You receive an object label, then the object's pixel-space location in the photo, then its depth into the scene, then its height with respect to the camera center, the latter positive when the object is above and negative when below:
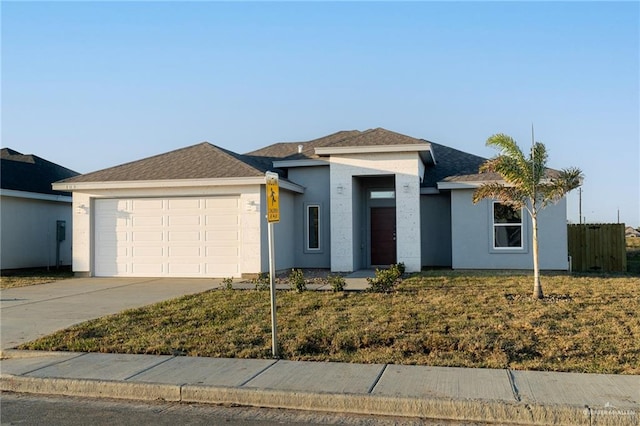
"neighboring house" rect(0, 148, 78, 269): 20.53 +0.68
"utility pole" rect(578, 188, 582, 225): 43.30 +1.75
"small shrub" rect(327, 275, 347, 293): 13.00 -1.24
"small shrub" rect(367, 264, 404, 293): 12.89 -1.18
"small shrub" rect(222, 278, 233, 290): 13.84 -1.30
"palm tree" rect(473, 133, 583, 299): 12.71 +1.23
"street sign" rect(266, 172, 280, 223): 7.87 +0.48
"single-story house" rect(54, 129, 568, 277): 17.17 +0.51
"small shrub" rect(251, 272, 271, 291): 13.61 -1.28
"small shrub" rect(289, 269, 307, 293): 13.12 -1.20
